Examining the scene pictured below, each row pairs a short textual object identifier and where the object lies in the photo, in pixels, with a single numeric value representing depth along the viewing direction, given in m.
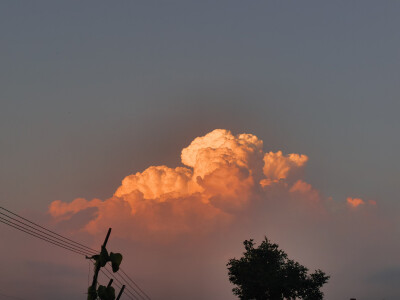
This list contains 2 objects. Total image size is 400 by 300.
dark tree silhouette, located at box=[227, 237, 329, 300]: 102.44
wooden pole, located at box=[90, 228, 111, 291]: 50.79
